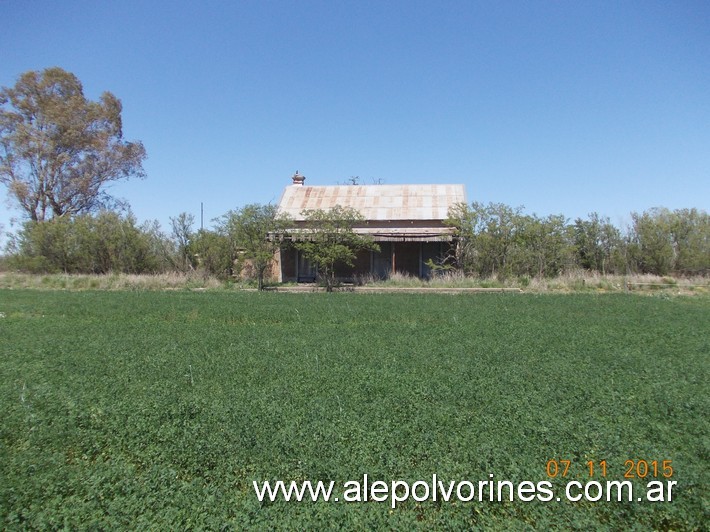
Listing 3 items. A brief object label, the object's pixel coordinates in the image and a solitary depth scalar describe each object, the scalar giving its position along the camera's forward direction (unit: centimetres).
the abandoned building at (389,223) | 2761
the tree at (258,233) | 2495
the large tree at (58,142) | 3703
